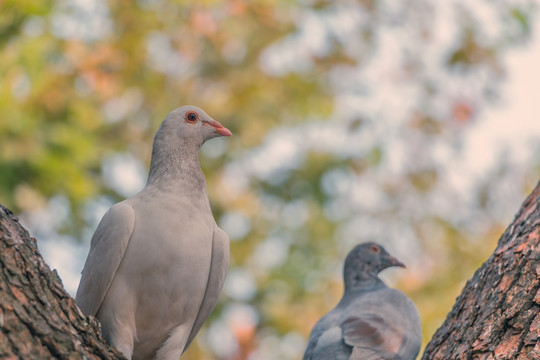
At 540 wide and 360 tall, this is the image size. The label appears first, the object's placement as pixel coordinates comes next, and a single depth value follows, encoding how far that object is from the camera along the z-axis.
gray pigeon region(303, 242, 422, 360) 9.13
